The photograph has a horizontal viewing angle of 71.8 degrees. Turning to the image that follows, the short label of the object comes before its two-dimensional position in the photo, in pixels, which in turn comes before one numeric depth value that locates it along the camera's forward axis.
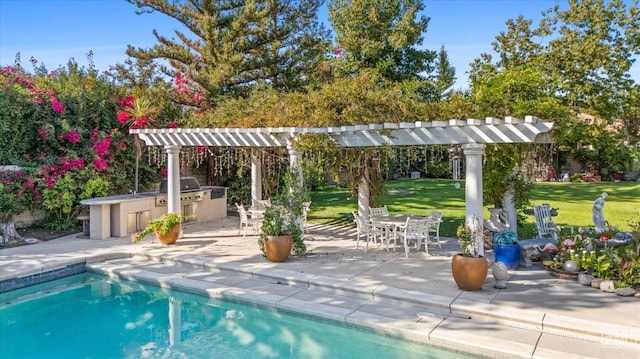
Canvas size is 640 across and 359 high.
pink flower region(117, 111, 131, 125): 12.12
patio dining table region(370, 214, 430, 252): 8.38
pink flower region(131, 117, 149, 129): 12.02
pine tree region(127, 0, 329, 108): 14.69
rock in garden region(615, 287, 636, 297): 5.71
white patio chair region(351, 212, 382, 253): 8.55
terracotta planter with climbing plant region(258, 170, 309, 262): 7.72
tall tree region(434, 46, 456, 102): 27.75
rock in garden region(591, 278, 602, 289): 6.03
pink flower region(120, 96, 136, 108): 12.95
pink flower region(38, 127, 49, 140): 11.26
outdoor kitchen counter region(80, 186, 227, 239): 10.09
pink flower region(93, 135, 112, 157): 11.90
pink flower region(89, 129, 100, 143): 12.09
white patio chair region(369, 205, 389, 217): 9.28
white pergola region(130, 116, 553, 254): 6.40
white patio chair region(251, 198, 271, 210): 11.14
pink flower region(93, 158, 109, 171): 11.77
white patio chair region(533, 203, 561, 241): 8.64
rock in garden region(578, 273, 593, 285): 6.14
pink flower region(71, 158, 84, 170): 11.22
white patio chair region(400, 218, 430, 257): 8.06
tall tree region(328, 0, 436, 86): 19.52
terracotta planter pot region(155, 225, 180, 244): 9.26
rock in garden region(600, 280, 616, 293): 5.84
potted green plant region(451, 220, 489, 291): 5.91
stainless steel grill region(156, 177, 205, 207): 11.64
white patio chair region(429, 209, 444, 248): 8.37
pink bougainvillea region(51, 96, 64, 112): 11.65
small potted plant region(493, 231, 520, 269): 6.96
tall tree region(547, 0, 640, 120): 18.86
